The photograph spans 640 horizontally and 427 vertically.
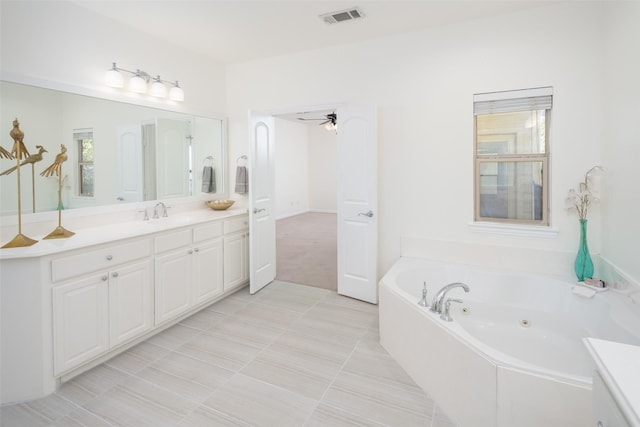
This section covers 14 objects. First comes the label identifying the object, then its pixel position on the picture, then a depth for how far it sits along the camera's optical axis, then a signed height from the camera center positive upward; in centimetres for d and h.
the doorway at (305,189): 613 +35
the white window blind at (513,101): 284 +88
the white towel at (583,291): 242 -67
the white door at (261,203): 370 -2
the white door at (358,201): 341 -1
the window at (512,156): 293 +40
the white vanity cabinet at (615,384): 78 -46
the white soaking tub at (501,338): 155 -89
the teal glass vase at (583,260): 262 -47
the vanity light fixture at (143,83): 288 +110
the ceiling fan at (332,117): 537 +136
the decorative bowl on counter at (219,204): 385 -4
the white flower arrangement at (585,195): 269 +4
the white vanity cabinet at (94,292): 202 -66
